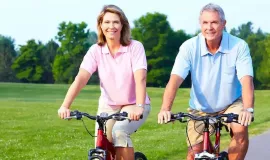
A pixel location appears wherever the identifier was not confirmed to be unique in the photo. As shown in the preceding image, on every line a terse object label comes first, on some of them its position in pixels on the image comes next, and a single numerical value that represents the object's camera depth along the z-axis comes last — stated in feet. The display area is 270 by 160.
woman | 18.08
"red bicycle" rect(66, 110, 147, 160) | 16.70
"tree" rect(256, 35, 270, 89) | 248.73
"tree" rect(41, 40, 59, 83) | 298.35
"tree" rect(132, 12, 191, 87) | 295.28
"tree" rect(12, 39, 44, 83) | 291.17
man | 17.13
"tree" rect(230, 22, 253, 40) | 385.74
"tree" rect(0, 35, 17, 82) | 287.89
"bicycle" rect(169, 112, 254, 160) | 15.71
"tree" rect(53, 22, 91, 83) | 283.59
